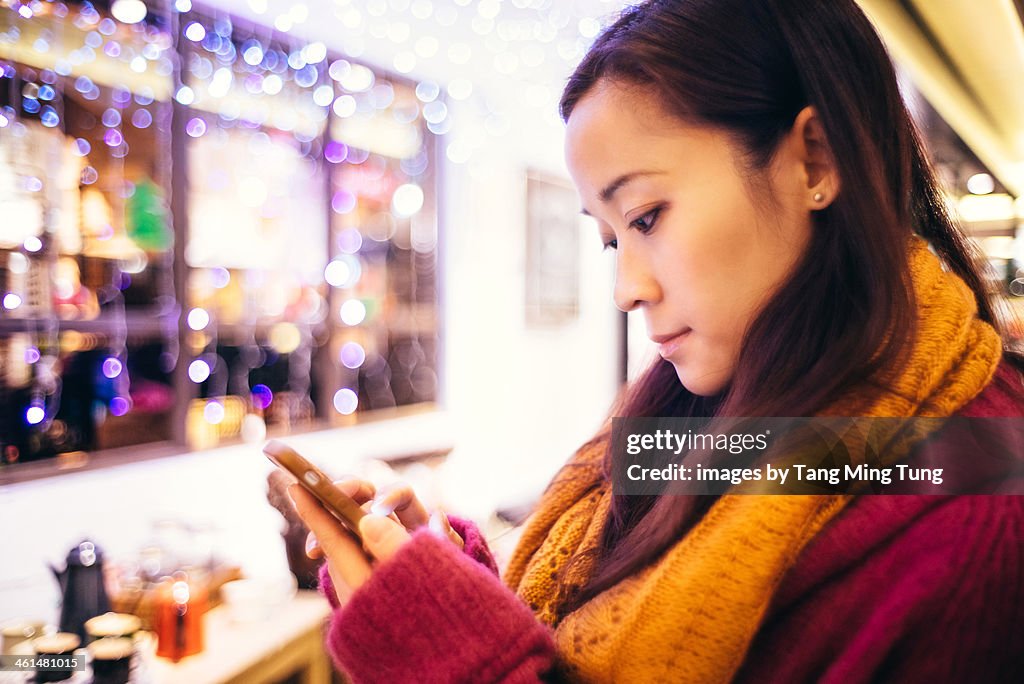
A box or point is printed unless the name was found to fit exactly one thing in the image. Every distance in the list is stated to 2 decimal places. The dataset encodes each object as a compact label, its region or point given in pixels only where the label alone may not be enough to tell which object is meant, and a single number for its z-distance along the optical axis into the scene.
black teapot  1.20
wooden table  1.23
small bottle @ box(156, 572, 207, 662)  1.26
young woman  0.52
